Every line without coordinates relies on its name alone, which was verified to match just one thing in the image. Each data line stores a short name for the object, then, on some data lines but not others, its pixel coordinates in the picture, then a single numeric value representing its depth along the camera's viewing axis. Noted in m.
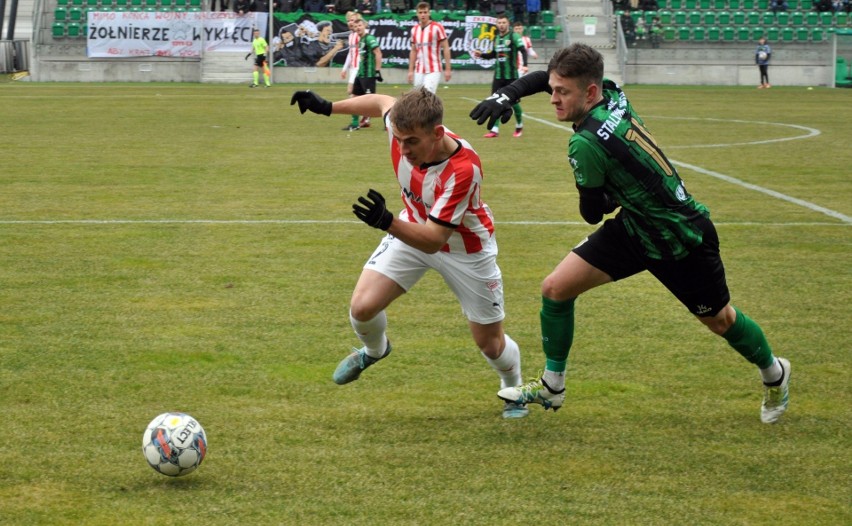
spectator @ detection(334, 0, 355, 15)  40.31
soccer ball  4.47
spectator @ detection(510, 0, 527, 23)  42.47
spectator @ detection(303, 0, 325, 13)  40.84
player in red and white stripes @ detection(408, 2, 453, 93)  23.08
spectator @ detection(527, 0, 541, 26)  42.34
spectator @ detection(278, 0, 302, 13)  40.56
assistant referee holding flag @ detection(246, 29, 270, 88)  36.97
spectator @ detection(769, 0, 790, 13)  44.78
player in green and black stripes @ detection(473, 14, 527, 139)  22.28
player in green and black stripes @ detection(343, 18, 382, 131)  22.11
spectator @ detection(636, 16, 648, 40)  41.97
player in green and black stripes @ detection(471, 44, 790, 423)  4.96
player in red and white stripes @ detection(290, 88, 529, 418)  5.04
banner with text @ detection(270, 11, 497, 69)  39.50
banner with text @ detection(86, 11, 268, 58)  39.19
